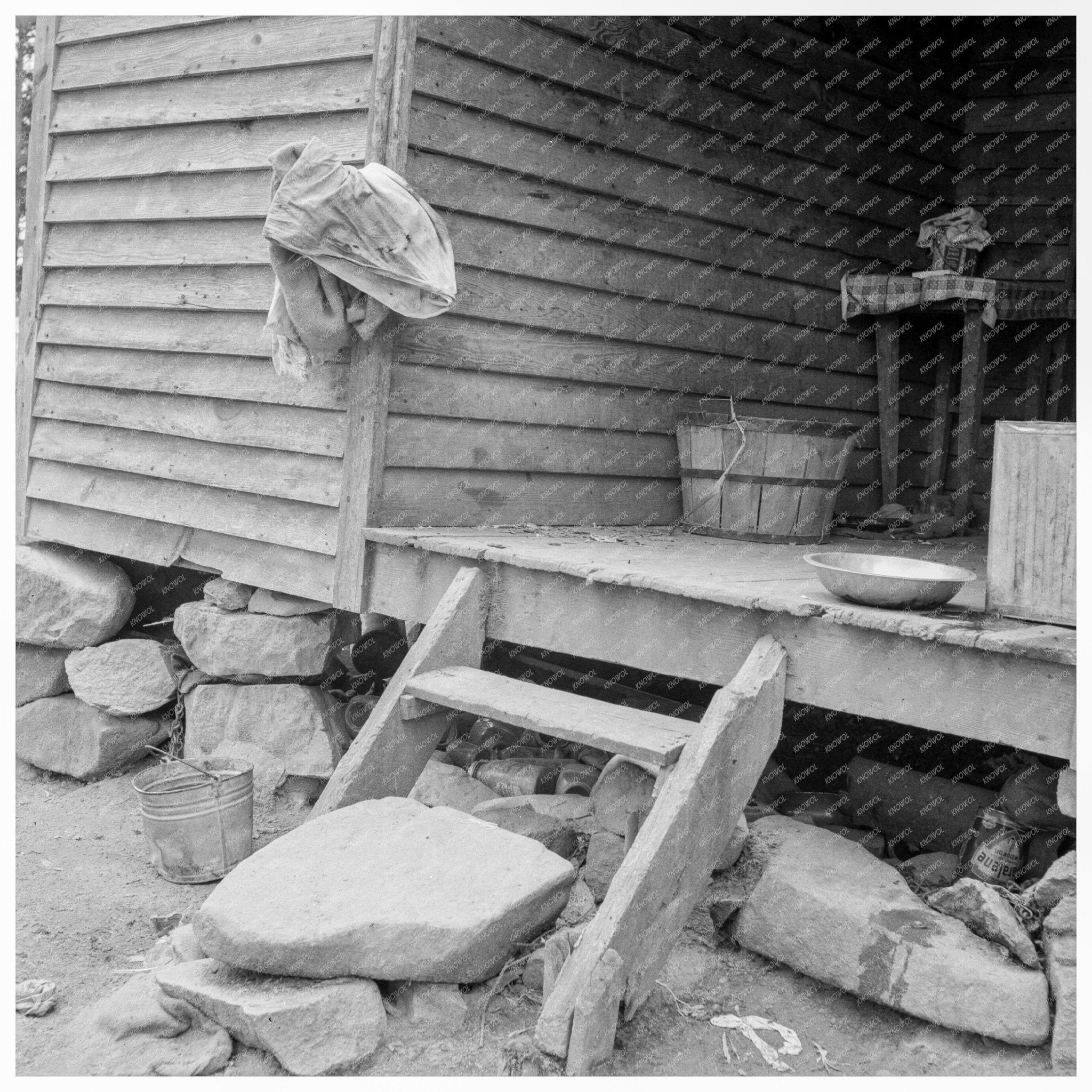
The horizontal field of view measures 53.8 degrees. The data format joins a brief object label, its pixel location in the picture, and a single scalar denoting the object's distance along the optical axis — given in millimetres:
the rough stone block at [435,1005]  2660
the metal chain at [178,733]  5227
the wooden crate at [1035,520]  2656
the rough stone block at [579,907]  3193
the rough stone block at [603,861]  3369
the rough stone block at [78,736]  5211
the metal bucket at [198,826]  3918
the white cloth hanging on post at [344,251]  3588
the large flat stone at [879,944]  2555
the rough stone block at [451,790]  4129
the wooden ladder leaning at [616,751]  2438
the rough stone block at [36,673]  5445
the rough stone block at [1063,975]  2459
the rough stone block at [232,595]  4859
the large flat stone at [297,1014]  2516
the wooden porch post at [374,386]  3975
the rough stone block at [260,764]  4711
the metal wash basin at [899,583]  2871
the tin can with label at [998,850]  3086
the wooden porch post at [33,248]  5523
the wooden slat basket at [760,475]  4652
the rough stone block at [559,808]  3756
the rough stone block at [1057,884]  2682
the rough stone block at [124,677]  5230
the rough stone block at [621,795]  3625
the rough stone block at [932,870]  3361
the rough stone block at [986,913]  2629
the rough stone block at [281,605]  4676
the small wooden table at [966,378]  5602
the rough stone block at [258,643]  4719
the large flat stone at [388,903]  2596
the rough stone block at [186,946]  2924
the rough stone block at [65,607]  5398
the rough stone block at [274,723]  4711
